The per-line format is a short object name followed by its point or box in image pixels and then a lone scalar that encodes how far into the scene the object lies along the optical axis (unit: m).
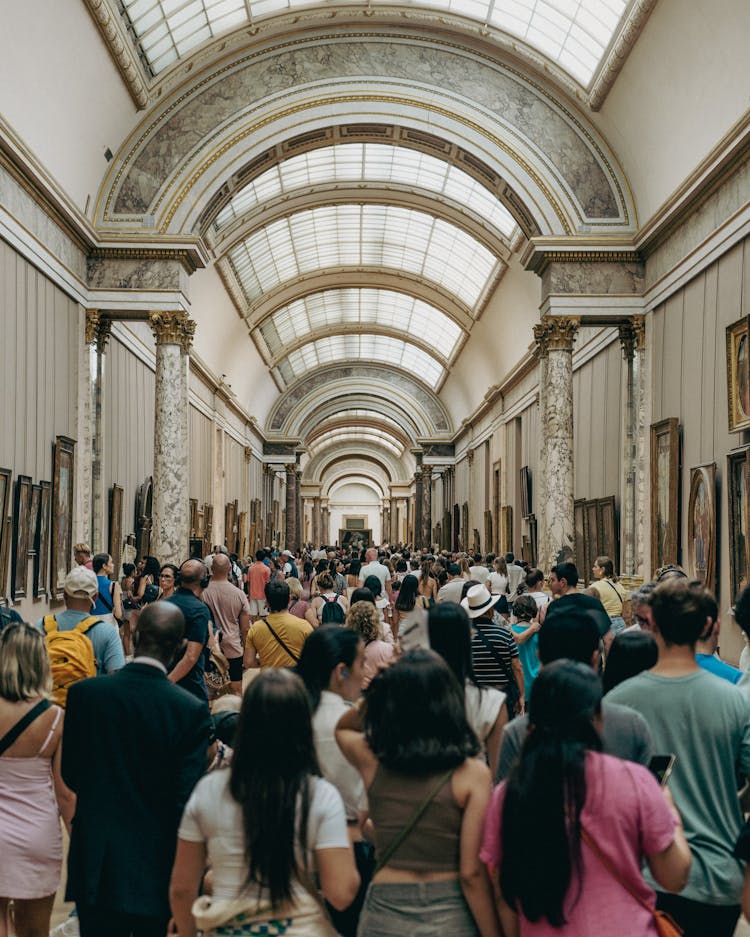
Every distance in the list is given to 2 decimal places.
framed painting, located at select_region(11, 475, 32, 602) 14.10
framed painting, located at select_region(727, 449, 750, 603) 12.84
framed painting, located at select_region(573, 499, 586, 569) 22.46
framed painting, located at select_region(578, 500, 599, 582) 21.36
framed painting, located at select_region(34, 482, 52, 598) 15.26
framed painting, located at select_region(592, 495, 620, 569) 19.78
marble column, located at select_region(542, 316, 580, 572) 18.36
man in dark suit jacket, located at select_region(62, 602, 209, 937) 4.07
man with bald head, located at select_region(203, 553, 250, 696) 10.81
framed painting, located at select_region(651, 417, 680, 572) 16.23
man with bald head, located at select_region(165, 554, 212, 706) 7.58
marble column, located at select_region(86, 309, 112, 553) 18.30
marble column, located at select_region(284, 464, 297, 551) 48.22
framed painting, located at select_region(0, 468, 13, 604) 13.54
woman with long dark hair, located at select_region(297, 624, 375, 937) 4.54
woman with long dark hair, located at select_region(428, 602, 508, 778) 4.57
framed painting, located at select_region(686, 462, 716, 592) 14.20
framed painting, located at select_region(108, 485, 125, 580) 19.53
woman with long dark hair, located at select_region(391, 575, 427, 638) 11.30
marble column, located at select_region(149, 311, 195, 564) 18.17
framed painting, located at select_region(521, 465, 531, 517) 28.91
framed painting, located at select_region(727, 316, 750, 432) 12.94
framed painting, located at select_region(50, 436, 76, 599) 16.25
